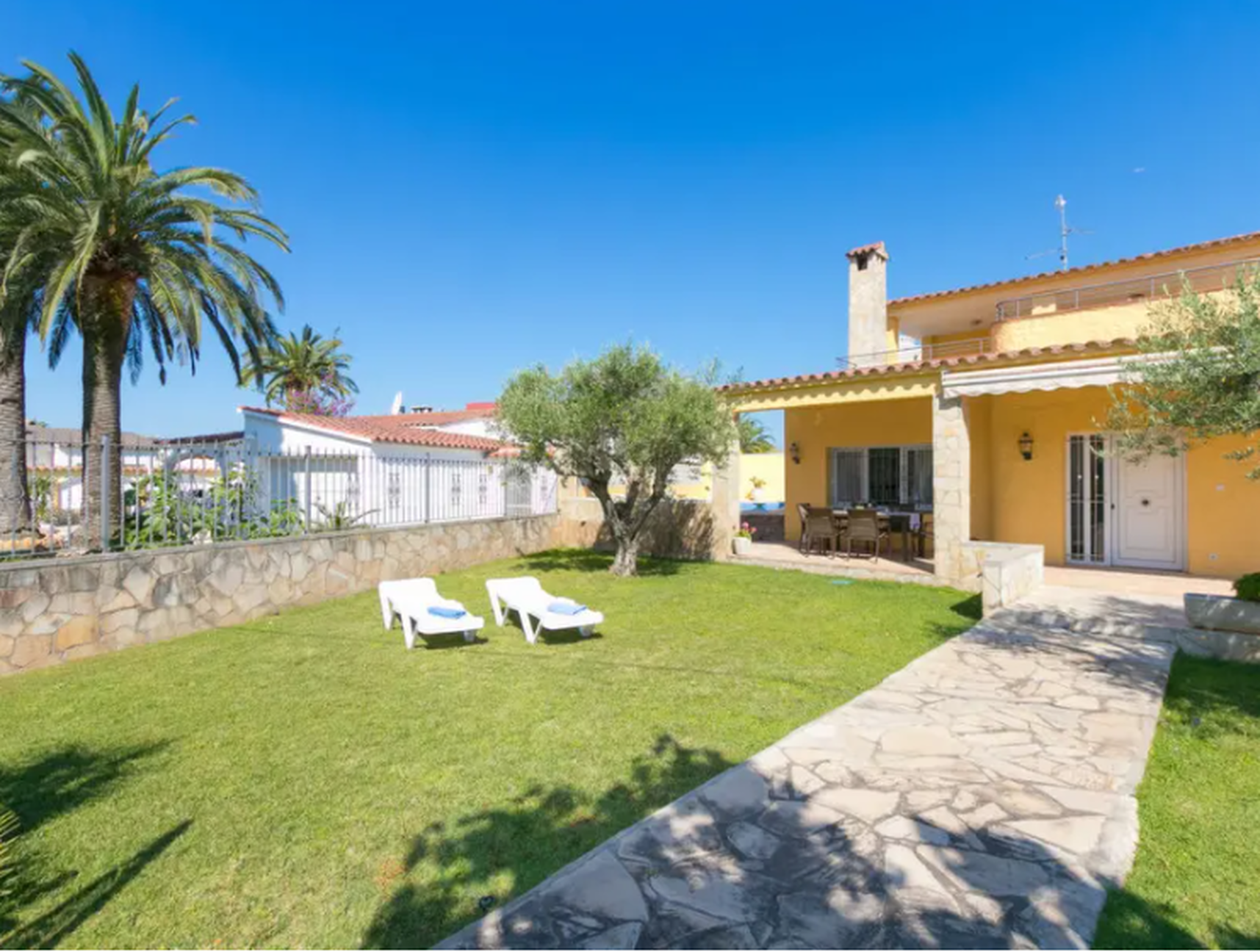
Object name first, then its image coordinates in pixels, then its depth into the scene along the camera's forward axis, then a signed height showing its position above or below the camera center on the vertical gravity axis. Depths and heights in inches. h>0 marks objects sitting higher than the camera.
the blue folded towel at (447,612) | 319.6 -60.9
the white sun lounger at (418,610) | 312.7 -61.7
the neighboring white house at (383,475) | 442.0 +11.3
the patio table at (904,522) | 581.3 -28.9
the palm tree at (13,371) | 303.3 +94.0
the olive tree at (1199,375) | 223.0 +42.4
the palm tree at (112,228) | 413.1 +178.2
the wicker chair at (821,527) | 582.2 -33.8
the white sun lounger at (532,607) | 322.3 -62.7
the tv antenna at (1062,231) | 818.2 +334.9
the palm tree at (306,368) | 1547.7 +294.4
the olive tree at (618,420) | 495.5 +53.4
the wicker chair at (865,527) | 547.8 -31.6
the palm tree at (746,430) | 574.2 +54.2
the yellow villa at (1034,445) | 457.1 +40.6
